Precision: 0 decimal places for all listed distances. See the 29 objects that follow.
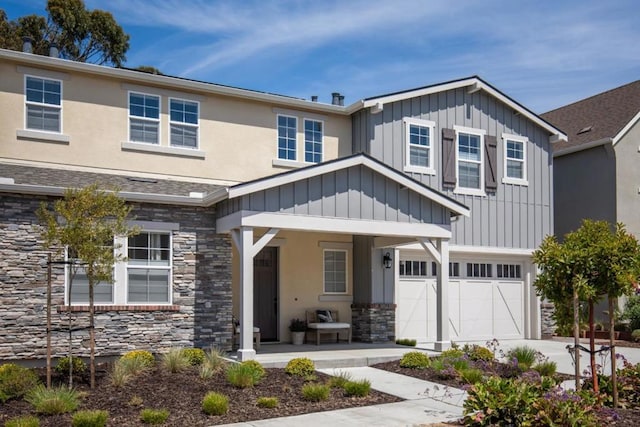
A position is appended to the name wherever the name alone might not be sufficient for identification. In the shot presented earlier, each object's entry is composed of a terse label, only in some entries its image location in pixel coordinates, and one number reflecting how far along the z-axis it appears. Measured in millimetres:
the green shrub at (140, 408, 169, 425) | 8595
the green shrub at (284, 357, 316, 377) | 11836
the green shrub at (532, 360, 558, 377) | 12109
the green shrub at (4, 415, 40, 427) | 7965
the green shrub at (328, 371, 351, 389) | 10891
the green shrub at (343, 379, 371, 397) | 10375
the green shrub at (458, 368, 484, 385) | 11492
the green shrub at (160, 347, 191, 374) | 11500
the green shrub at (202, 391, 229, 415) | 9094
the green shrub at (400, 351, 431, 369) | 13023
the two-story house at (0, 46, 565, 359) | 13016
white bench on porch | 15812
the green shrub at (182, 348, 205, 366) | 12320
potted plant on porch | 15953
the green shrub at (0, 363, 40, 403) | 9672
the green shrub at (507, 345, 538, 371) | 12484
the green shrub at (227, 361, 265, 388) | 10594
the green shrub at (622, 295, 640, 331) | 19422
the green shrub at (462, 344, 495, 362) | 13367
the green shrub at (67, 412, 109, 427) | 8203
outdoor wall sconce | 16812
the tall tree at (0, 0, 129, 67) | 30125
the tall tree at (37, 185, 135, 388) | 10305
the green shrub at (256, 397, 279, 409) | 9625
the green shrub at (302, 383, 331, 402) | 10102
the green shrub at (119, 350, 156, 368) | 11968
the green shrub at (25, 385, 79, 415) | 8836
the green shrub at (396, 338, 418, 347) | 16422
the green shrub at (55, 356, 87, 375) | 11586
